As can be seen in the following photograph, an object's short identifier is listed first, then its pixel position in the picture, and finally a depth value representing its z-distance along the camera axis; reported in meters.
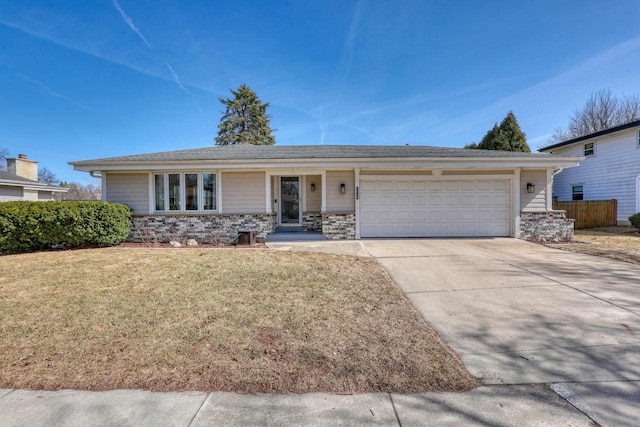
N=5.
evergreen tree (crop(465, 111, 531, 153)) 18.66
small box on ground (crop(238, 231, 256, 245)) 9.42
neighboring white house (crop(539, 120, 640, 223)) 14.34
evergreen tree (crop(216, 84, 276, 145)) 30.59
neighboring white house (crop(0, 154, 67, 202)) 15.08
